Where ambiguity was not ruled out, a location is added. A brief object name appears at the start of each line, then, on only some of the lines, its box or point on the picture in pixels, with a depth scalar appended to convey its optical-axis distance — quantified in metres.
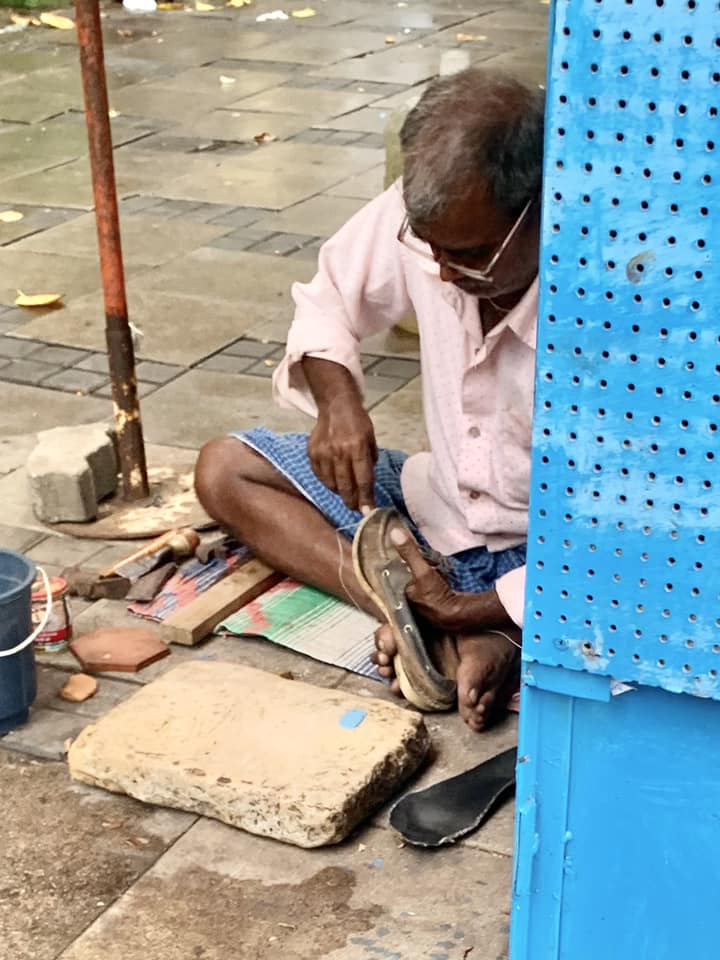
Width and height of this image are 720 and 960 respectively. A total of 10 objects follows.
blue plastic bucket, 3.04
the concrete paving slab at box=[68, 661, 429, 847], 2.82
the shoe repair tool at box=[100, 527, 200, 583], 3.72
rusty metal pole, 3.71
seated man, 2.74
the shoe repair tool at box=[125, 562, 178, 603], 3.64
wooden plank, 3.47
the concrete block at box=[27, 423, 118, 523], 3.96
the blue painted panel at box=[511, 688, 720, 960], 2.09
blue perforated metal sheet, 1.78
